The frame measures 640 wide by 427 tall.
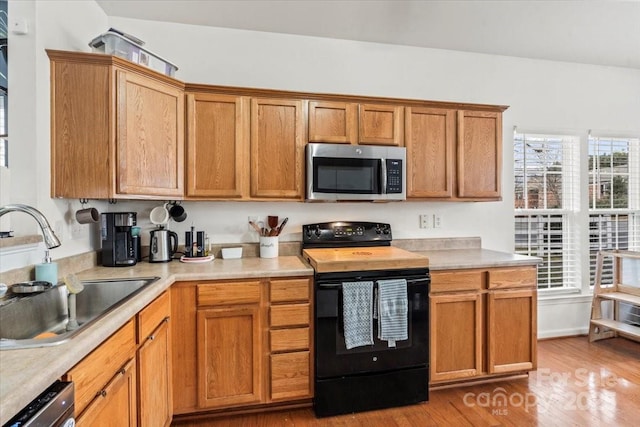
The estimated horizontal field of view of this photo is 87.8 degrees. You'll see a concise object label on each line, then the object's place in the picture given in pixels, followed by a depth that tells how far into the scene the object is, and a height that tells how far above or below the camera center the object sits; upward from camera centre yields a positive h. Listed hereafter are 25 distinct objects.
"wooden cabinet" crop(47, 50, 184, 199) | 1.79 +0.48
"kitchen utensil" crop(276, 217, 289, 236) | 2.53 -0.10
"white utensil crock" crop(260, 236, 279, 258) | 2.49 -0.25
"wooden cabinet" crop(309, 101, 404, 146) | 2.42 +0.66
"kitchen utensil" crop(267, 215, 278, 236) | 2.53 -0.10
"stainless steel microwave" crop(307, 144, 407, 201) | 2.36 +0.29
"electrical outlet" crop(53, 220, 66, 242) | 1.82 -0.08
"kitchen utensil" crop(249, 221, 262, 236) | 2.57 -0.11
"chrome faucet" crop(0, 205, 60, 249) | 1.29 -0.04
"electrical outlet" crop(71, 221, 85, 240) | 1.97 -0.11
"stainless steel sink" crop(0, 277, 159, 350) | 1.10 -0.41
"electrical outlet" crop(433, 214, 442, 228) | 2.96 -0.08
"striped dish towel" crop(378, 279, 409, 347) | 2.10 -0.63
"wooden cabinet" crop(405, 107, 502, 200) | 2.58 +0.47
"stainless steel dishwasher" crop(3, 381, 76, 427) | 0.74 -0.47
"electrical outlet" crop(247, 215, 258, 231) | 2.62 -0.06
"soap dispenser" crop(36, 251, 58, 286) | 1.56 -0.28
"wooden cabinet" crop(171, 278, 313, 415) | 1.95 -0.79
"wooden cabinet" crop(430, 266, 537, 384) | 2.28 -0.78
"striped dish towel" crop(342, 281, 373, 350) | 2.06 -0.63
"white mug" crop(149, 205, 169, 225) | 2.32 -0.02
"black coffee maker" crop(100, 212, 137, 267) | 2.10 -0.16
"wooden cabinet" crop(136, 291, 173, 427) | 1.49 -0.75
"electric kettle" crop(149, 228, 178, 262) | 2.25 -0.23
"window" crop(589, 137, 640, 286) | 3.38 +0.15
